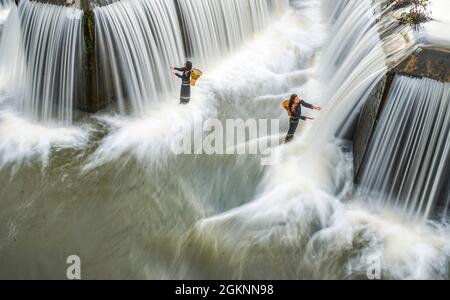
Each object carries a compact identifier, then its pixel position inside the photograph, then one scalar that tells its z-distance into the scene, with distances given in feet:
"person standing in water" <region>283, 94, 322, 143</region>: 34.22
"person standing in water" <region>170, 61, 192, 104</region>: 37.96
